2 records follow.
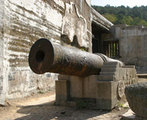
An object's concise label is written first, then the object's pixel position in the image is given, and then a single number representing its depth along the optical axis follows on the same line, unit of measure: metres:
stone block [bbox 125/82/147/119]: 2.73
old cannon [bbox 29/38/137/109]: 3.41
